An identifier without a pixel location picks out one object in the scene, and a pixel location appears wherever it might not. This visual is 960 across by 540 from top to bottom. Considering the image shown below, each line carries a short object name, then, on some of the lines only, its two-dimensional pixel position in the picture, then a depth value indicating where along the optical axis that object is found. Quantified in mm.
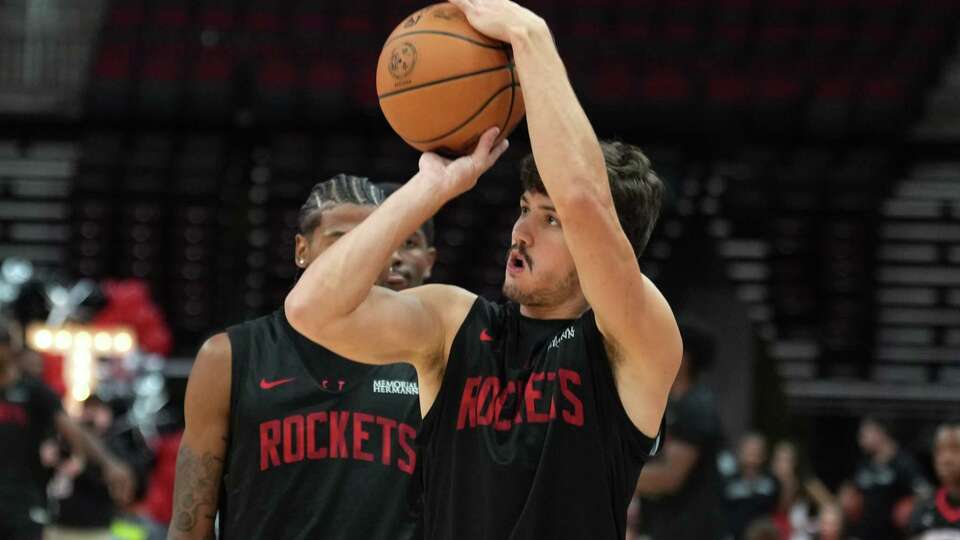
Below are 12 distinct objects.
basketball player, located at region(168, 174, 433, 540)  7328
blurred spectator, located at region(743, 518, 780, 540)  17781
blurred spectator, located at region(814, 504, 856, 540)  21453
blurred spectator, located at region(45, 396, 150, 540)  19266
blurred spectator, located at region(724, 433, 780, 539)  23078
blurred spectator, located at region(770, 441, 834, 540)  24750
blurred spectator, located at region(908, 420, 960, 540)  14594
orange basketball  5965
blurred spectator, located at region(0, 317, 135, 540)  13437
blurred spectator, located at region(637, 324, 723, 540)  13836
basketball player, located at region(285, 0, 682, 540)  5746
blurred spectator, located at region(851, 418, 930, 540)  23703
